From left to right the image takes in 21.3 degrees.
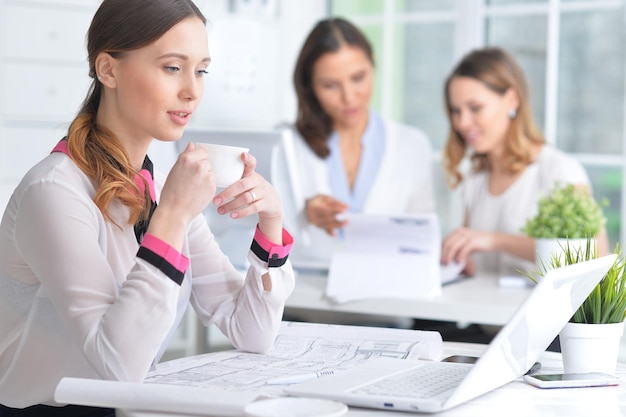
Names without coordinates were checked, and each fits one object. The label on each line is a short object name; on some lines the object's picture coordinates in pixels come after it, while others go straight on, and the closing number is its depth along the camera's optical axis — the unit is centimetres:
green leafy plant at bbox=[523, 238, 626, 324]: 253
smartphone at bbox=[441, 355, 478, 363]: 262
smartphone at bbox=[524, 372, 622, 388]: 245
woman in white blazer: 442
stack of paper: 355
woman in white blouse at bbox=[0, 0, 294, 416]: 245
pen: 245
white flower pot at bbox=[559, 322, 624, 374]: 252
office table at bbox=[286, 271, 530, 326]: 339
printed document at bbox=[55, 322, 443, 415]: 227
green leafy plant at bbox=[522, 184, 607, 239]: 354
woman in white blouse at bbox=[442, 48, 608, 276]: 424
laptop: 229
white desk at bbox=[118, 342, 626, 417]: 230
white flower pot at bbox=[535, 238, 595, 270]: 353
